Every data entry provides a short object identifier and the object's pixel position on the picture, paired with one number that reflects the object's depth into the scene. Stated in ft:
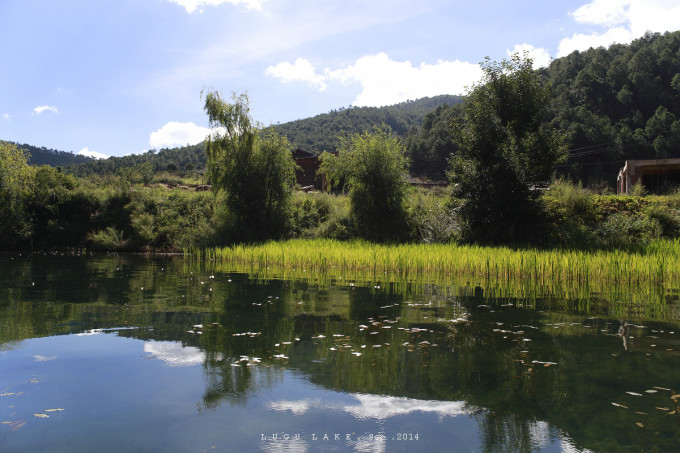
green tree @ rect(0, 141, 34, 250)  82.53
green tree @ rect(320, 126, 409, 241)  74.18
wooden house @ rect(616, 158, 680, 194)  84.50
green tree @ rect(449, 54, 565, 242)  62.03
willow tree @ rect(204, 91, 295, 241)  79.05
